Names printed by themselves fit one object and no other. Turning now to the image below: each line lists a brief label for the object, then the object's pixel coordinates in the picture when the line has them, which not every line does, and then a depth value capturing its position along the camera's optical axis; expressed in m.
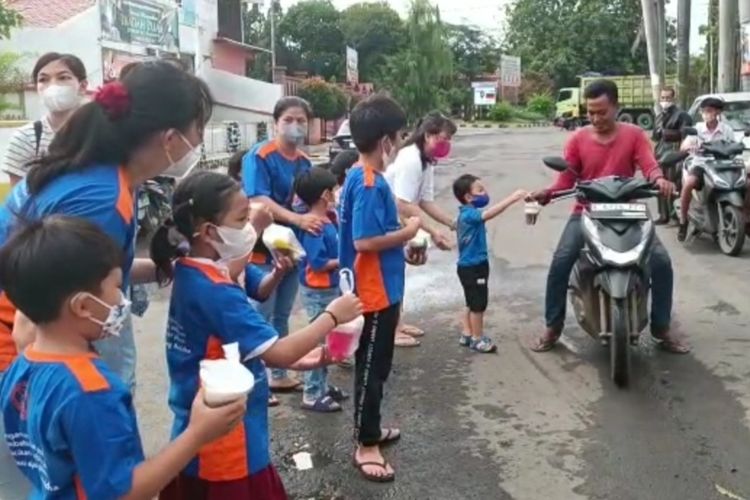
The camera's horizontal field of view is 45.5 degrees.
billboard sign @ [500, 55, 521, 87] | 56.53
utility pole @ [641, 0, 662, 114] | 28.42
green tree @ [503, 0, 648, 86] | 54.94
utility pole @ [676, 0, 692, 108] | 25.53
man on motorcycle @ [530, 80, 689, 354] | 5.50
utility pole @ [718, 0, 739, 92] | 22.14
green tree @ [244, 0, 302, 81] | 50.38
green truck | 38.44
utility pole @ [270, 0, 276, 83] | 35.34
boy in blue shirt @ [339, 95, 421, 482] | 3.82
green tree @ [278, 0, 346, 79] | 52.97
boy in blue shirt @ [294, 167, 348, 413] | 4.90
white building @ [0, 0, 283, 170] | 21.02
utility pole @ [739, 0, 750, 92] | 22.36
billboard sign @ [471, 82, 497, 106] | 54.81
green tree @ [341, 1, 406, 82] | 54.41
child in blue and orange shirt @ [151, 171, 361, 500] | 2.46
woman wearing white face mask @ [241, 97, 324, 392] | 4.88
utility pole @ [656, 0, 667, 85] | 28.59
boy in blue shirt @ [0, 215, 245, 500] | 1.82
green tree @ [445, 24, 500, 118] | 64.19
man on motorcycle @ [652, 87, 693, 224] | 10.50
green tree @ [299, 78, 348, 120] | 31.75
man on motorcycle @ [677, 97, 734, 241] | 9.61
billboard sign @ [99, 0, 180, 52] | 21.59
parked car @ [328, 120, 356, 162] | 16.15
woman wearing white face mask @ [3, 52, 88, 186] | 3.60
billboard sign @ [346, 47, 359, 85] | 40.59
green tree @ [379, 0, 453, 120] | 43.31
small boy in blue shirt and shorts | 5.81
